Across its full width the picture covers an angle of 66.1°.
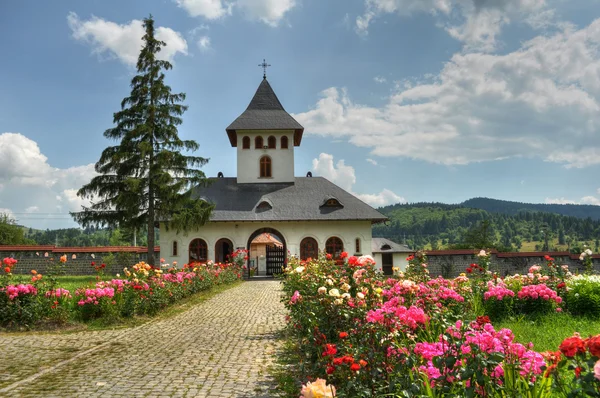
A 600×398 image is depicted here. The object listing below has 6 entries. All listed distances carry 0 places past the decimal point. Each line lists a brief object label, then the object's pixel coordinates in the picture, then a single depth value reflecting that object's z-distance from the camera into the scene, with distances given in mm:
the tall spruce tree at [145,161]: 22031
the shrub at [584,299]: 8594
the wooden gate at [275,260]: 28769
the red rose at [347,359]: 3493
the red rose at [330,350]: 3807
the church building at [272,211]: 26688
